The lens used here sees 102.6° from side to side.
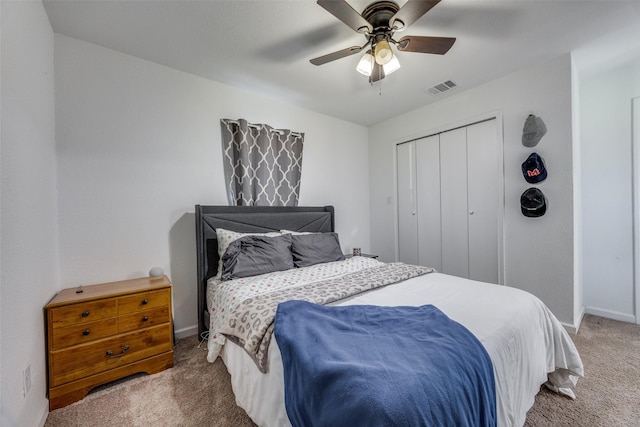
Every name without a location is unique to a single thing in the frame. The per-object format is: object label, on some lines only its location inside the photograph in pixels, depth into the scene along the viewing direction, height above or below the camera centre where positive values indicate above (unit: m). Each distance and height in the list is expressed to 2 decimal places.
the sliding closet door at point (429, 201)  3.41 +0.08
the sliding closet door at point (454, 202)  3.13 +0.05
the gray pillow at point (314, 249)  2.55 -0.41
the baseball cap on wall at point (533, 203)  2.45 +0.02
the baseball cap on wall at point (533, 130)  2.47 +0.72
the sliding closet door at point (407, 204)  3.67 +0.05
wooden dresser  1.59 -0.82
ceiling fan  1.43 +1.12
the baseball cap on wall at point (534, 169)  2.44 +0.35
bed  0.88 -0.59
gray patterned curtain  2.77 +0.55
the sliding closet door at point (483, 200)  2.86 +0.07
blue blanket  0.77 -0.56
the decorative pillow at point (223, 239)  2.30 -0.25
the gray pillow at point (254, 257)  2.17 -0.41
